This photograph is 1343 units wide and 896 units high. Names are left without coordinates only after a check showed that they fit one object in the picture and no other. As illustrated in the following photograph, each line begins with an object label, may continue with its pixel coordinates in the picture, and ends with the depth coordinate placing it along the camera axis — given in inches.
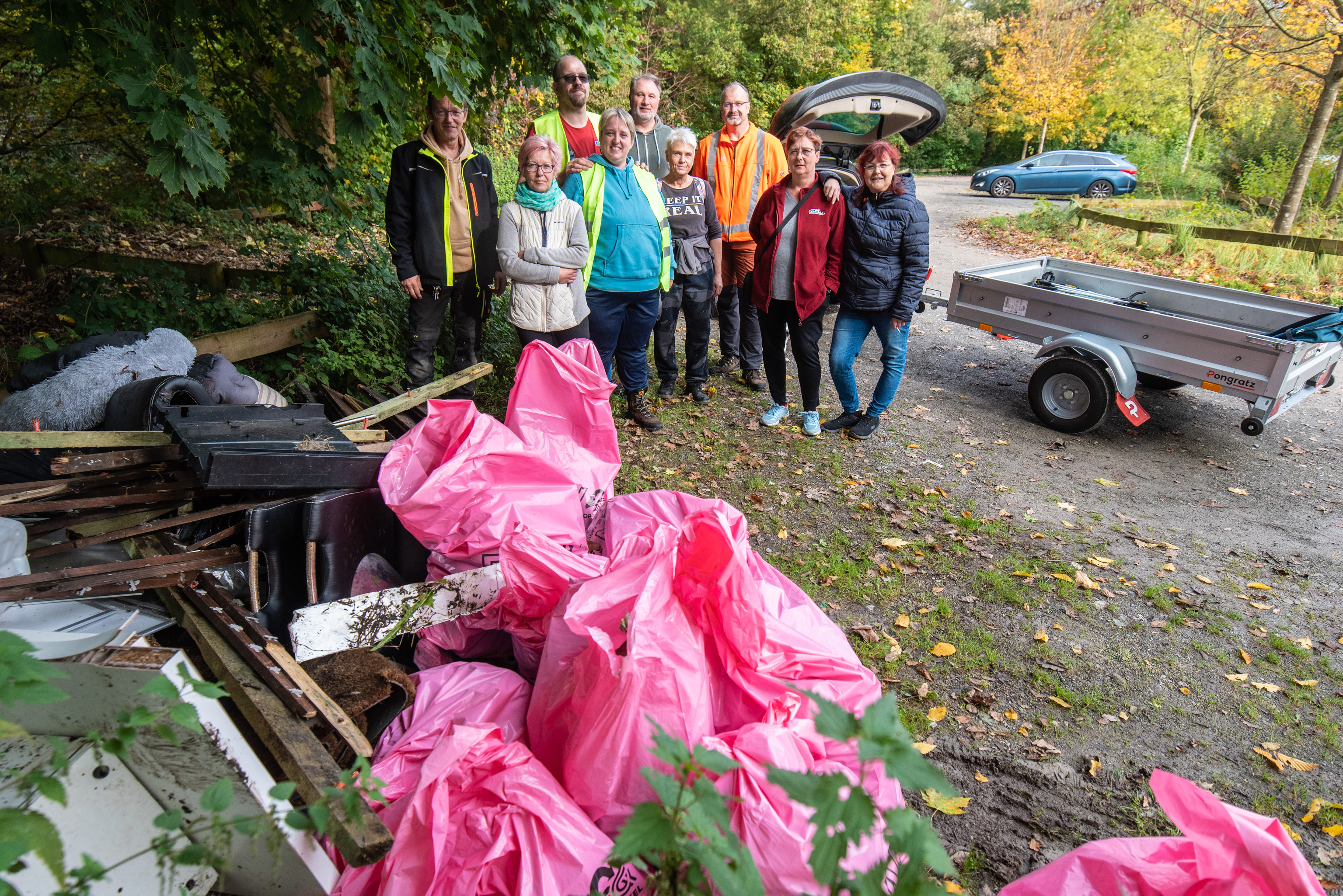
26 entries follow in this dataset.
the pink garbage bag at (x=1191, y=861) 49.9
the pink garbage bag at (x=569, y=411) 123.5
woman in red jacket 185.9
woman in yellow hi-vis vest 172.7
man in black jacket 162.9
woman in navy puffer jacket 177.9
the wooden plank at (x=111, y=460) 94.7
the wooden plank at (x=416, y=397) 134.8
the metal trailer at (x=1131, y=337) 175.9
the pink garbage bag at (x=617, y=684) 68.1
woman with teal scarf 159.0
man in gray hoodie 197.0
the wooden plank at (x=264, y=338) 173.0
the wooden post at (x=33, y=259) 238.5
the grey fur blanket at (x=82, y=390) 112.4
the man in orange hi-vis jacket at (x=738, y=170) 211.3
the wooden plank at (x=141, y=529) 89.2
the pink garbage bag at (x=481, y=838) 59.5
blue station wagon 696.4
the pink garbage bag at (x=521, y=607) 90.5
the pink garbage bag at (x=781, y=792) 61.5
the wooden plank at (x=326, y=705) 70.5
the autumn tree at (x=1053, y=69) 905.5
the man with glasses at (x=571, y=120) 180.4
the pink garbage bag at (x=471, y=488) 96.9
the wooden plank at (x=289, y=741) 54.7
